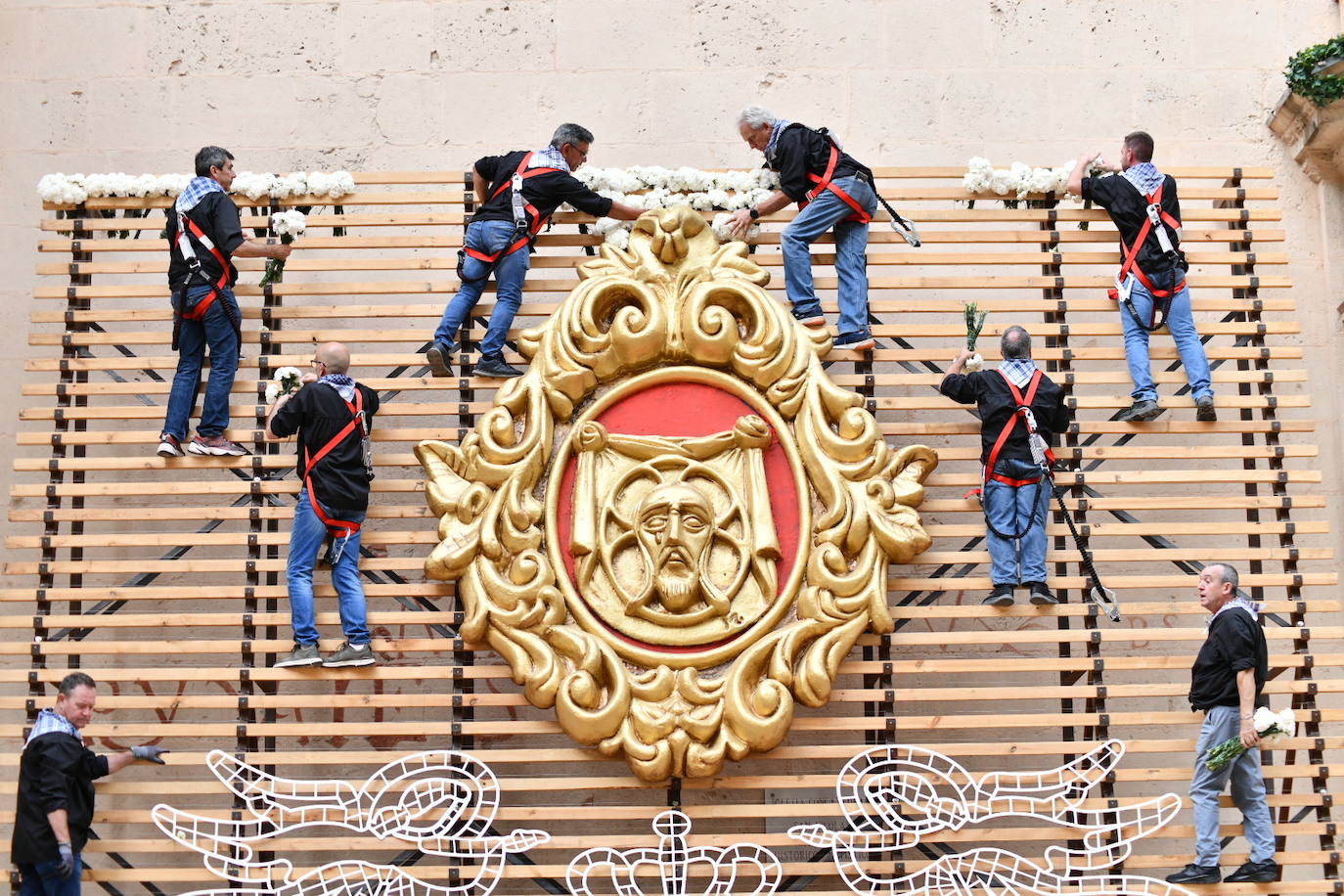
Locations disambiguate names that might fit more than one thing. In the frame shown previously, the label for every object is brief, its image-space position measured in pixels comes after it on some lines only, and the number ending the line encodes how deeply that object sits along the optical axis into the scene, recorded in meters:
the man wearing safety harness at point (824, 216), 17.83
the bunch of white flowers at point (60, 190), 18.39
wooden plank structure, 16.83
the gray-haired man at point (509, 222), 17.84
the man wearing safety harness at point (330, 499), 16.89
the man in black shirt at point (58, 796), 15.62
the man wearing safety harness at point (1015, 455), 17.08
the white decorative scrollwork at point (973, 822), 16.25
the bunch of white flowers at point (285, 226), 18.17
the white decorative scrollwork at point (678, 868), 16.20
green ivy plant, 18.73
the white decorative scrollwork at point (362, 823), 16.28
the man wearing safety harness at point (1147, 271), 17.86
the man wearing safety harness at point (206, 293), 17.72
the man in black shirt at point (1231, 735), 16.17
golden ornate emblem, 16.48
